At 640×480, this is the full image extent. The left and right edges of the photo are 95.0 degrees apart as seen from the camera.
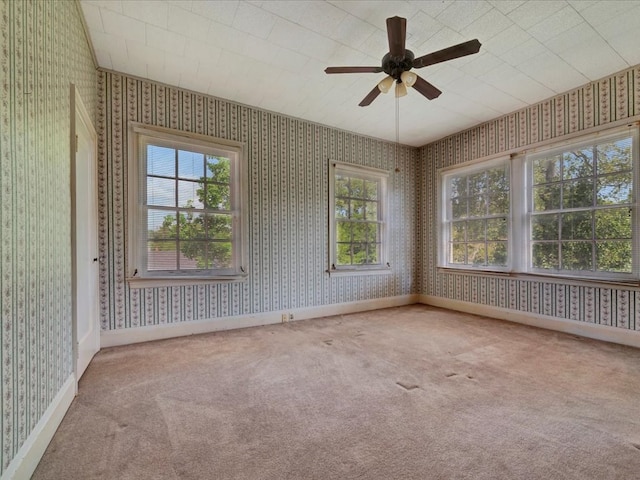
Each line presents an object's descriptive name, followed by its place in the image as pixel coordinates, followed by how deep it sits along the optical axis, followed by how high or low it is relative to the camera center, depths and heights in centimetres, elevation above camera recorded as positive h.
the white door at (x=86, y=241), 227 +0
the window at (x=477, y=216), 408 +33
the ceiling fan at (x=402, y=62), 204 +135
